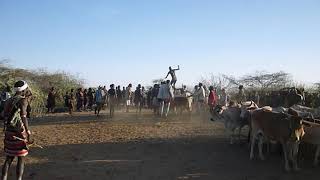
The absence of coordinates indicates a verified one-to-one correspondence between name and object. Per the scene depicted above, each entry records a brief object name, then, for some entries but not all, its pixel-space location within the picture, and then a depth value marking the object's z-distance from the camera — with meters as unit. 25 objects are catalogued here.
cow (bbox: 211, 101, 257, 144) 9.59
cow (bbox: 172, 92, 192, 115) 16.32
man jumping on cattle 15.74
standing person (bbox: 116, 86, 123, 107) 20.27
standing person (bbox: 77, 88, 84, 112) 21.14
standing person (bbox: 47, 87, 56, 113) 19.50
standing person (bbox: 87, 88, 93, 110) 21.62
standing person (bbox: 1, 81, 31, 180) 6.09
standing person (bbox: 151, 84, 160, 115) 16.32
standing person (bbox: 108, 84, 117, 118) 16.86
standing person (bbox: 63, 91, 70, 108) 20.18
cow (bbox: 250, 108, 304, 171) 7.18
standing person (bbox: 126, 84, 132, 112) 19.54
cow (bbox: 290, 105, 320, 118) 7.92
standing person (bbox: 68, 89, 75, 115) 18.97
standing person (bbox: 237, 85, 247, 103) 15.76
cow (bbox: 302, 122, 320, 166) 7.27
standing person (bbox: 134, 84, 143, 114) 18.28
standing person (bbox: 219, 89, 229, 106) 15.98
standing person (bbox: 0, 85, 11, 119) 12.98
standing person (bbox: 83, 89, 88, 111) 21.63
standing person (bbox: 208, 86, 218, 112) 15.31
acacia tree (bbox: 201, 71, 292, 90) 30.76
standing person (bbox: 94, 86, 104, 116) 17.11
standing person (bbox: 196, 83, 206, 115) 16.89
